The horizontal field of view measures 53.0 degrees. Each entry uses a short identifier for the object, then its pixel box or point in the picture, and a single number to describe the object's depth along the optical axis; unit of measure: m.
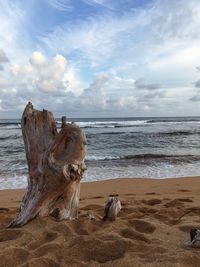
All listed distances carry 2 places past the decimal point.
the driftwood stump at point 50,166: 2.61
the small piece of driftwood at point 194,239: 2.14
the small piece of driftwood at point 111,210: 2.75
